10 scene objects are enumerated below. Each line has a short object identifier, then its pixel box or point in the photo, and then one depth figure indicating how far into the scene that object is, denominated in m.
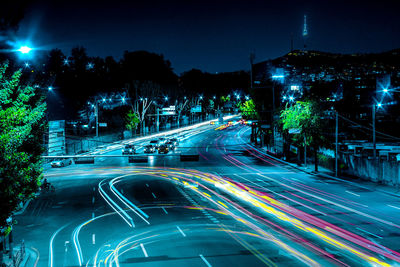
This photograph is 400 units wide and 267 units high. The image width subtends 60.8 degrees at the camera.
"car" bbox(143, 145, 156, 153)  55.75
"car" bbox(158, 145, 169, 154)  54.62
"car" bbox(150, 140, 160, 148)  59.26
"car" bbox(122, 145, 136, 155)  54.67
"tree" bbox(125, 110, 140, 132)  78.22
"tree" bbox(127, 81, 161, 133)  80.81
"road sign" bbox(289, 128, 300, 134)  38.88
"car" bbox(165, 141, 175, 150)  59.92
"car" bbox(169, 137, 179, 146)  64.88
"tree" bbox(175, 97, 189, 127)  104.14
